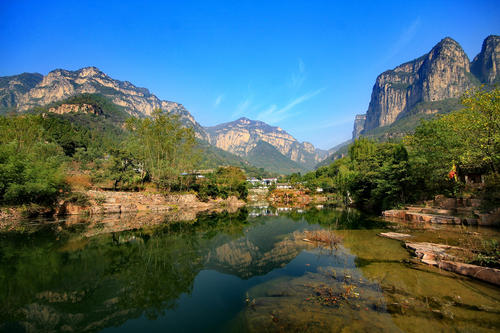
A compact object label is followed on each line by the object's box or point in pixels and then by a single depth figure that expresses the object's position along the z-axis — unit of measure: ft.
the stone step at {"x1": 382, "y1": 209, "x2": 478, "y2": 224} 55.43
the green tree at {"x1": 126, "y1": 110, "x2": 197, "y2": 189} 128.16
